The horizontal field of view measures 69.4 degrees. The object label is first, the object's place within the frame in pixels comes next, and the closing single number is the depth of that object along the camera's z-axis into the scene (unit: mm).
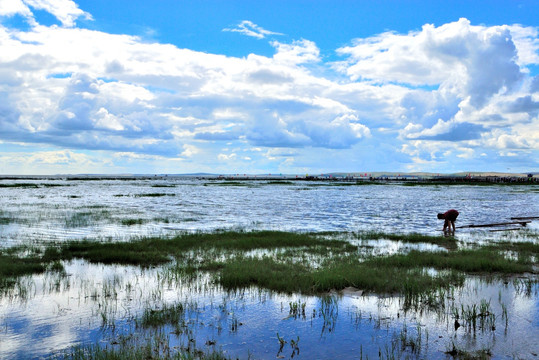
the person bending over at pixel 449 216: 25031
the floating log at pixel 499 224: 25777
